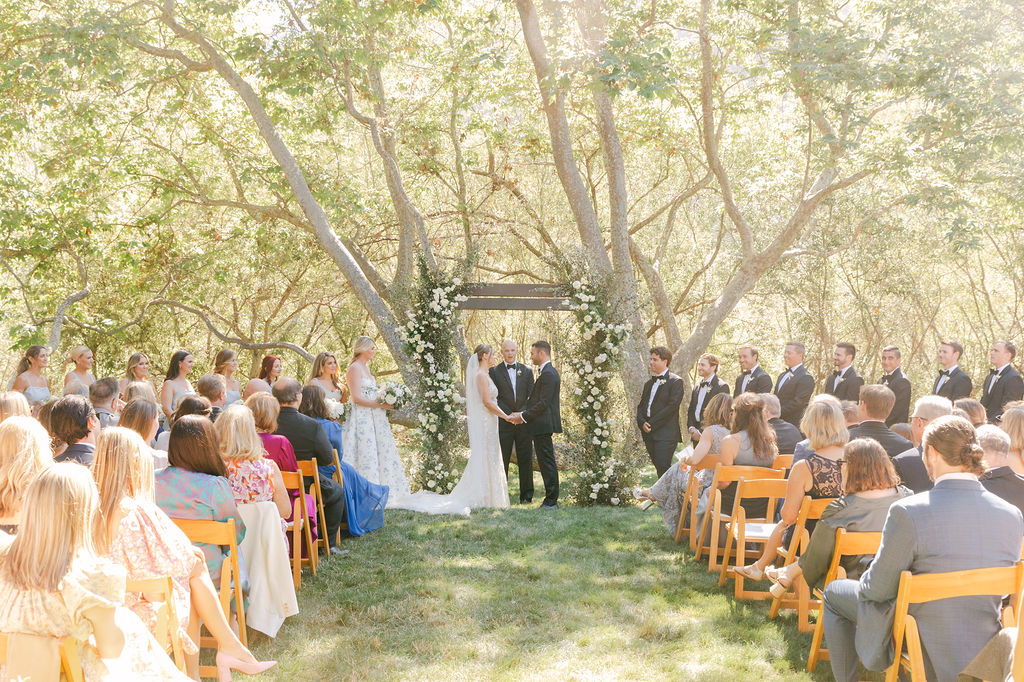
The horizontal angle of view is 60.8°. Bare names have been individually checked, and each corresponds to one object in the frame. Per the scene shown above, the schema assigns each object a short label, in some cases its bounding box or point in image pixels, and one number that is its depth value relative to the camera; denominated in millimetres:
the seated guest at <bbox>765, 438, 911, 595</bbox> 4312
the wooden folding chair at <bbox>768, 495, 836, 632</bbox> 4898
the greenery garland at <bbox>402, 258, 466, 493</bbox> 9773
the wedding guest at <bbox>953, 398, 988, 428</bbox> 5746
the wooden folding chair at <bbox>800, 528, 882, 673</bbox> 4281
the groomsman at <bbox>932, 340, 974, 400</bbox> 8688
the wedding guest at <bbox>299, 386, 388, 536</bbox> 7824
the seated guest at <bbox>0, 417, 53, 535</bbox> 3711
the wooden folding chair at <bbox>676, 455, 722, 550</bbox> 6816
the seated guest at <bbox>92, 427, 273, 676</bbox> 3602
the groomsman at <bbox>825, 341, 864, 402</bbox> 9156
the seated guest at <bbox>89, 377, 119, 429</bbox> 6598
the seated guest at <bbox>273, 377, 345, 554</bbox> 6809
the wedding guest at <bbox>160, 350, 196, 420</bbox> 8406
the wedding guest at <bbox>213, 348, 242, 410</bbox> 8539
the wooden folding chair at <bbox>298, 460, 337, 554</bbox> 6660
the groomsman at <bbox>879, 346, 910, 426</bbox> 8789
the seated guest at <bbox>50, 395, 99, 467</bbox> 4734
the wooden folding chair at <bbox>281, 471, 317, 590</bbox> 6043
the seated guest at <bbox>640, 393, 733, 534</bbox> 6820
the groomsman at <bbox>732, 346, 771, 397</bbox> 9352
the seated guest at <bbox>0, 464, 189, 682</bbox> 2766
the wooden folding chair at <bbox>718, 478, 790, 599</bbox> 5754
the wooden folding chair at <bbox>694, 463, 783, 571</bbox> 6133
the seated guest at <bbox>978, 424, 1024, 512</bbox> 4301
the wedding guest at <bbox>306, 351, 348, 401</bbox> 8664
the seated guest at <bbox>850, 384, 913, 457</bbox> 5781
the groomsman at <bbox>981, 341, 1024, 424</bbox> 8641
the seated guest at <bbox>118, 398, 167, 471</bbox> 4773
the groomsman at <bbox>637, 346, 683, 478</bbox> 9234
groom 9406
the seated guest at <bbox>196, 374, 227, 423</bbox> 6754
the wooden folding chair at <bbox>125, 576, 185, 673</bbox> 3627
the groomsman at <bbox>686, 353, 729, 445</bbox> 9359
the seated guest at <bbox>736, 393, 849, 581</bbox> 5125
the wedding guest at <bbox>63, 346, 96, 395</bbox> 8766
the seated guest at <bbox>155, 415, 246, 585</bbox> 4598
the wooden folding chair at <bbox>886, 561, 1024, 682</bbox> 3363
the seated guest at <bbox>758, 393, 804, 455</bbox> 6922
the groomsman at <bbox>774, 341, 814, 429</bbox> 9328
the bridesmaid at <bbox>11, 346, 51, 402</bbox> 8328
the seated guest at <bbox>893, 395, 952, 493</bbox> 5309
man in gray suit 3492
